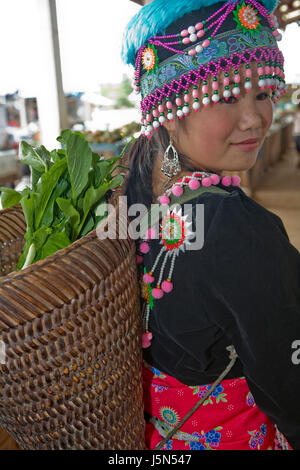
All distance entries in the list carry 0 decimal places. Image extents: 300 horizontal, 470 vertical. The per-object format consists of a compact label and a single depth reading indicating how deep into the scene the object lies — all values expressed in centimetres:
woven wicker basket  44
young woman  60
